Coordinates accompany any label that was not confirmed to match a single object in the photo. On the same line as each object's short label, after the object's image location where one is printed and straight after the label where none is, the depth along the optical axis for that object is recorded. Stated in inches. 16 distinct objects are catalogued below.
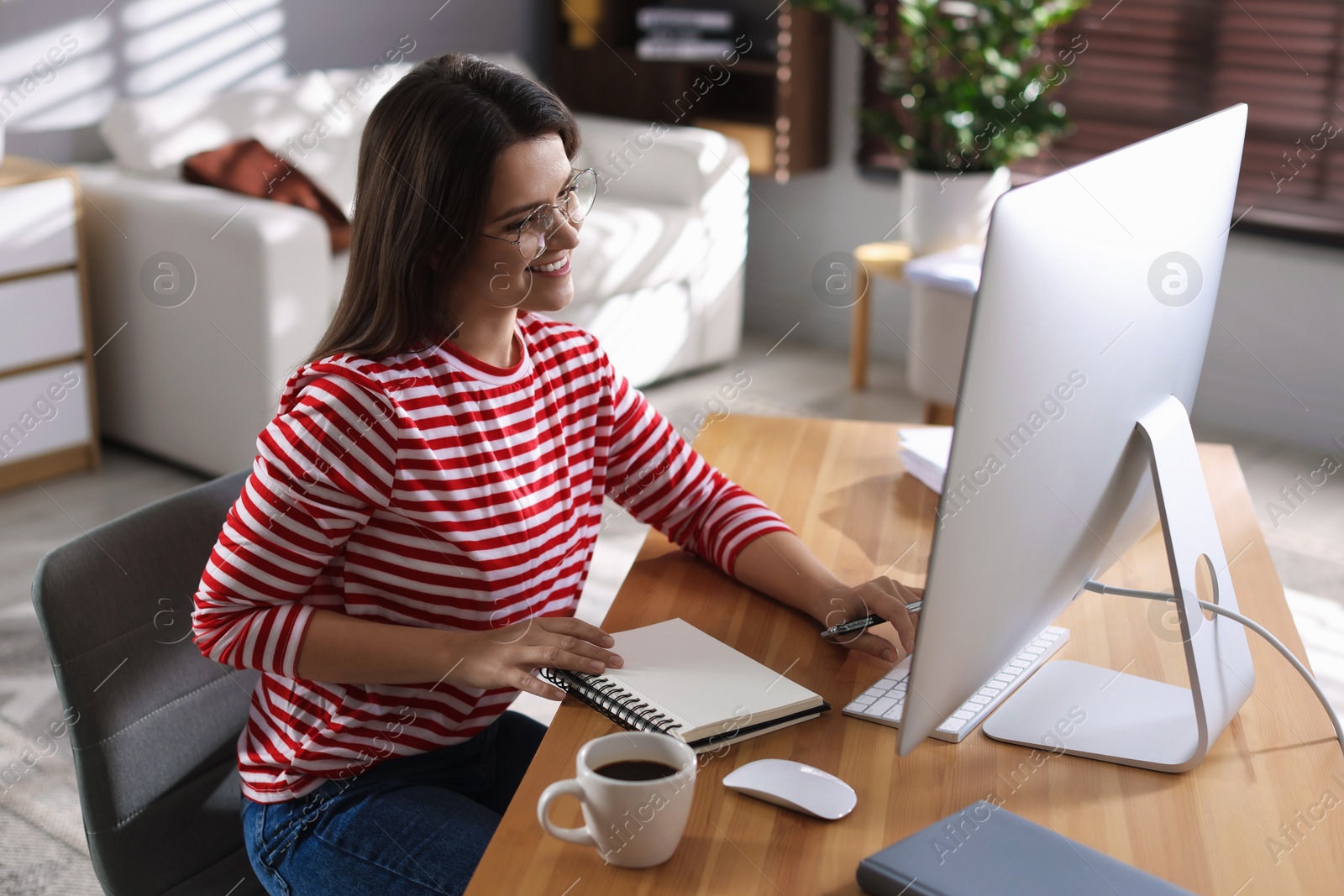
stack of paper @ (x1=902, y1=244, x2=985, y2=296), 123.1
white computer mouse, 33.1
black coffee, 31.5
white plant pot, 132.3
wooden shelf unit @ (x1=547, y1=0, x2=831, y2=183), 157.8
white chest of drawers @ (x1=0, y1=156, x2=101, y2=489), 108.7
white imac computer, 28.0
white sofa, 108.0
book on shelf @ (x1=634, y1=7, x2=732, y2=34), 159.6
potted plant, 129.3
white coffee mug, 29.8
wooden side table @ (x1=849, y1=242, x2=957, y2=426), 132.7
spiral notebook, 36.4
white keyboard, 37.7
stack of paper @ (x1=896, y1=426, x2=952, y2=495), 54.5
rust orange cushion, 117.1
